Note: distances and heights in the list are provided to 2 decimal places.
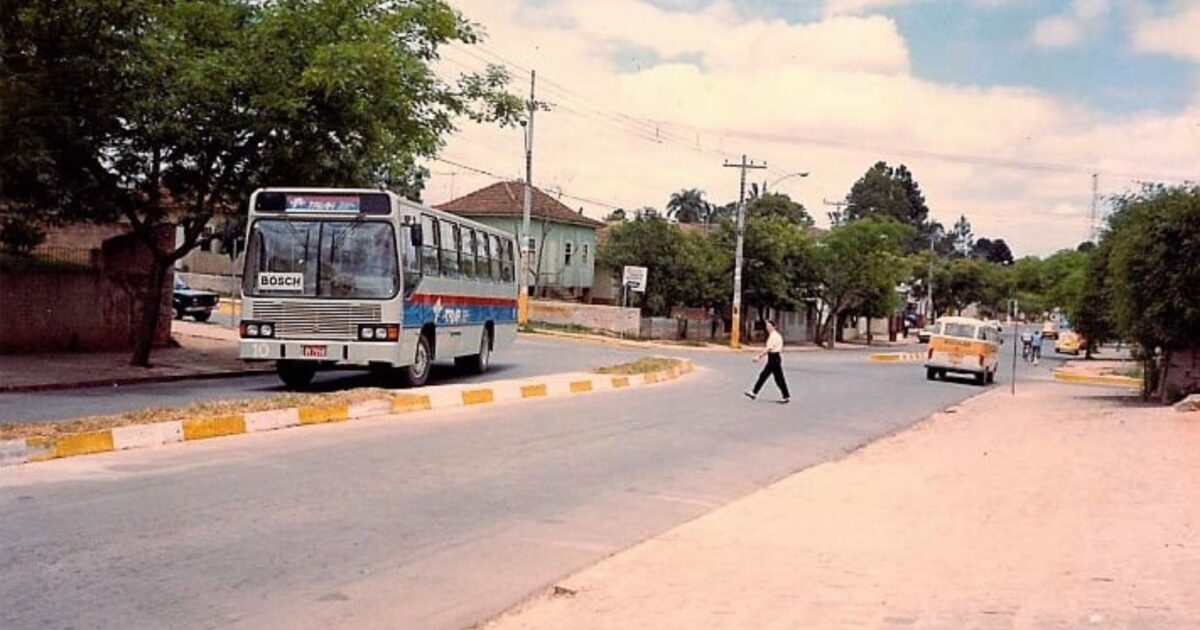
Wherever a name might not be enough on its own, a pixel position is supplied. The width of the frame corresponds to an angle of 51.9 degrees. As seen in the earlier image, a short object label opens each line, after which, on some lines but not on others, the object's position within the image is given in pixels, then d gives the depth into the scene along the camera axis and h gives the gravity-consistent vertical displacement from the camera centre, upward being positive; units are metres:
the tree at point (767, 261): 62.47 +2.63
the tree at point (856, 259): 66.81 +3.12
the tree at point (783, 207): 98.50 +8.81
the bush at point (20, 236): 22.78 +0.80
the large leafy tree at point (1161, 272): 23.89 +1.16
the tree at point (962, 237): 169.75 +11.75
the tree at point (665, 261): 60.16 +2.35
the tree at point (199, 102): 18.28 +3.06
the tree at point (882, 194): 135.25 +13.69
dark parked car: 38.56 -0.52
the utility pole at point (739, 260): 55.87 +2.32
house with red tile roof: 67.94 +4.12
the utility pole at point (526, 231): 49.38 +2.87
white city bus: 19.23 +0.22
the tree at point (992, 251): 171.50 +10.14
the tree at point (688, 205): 126.00 +10.69
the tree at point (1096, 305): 29.56 +0.57
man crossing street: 22.58 -0.92
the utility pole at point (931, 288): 102.44 +2.70
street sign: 52.80 +1.26
